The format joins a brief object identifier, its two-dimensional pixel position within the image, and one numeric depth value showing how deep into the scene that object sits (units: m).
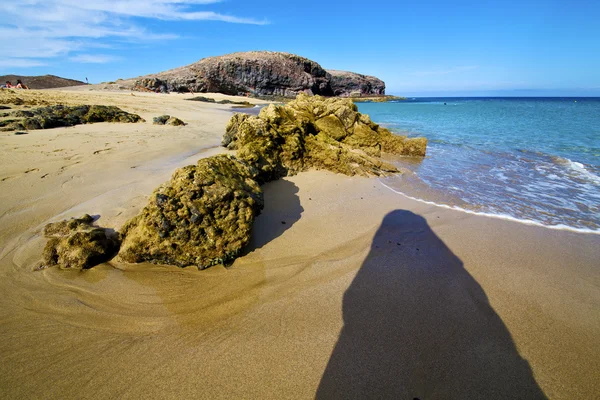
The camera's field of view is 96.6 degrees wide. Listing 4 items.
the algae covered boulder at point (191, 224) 2.80
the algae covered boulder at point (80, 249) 2.73
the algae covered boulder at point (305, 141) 5.82
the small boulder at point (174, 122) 11.31
